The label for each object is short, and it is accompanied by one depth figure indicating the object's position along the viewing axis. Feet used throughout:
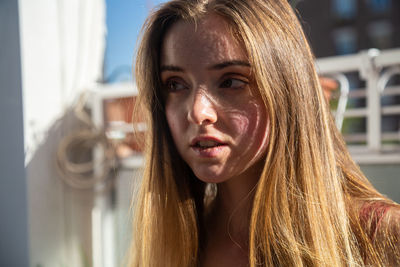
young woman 2.44
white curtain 5.92
